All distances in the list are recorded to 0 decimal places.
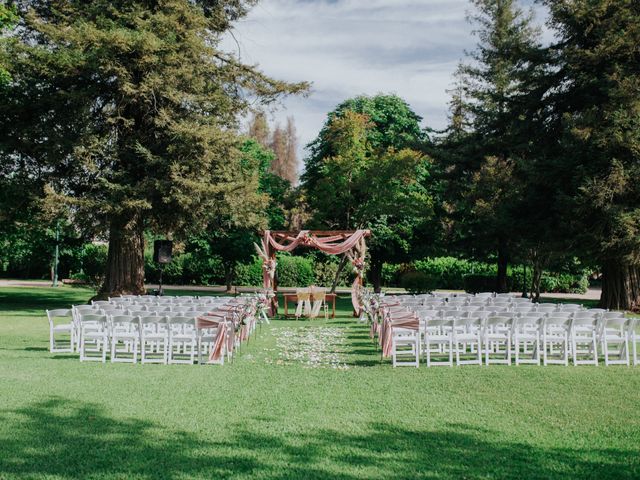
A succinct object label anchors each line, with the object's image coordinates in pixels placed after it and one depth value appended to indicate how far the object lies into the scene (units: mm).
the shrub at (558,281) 44969
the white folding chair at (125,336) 12141
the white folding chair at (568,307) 15194
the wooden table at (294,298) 24266
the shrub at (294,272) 44844
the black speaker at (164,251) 25789
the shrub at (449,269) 46344
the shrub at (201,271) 46791
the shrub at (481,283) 43231
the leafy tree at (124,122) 24219
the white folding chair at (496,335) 12172
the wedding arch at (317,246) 24484
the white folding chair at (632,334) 11920
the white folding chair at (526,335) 12305
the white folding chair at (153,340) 12156
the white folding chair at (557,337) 12250
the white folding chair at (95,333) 12180
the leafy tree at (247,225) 29047
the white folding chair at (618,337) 12234
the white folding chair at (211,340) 12305
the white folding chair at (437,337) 11797
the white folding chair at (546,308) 15438
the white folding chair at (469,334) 12086
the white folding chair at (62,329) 12984
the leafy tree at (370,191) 33250
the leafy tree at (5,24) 22494
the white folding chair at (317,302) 24031
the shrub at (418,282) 34812
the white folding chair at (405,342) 11984
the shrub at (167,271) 46781
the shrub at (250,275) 46156
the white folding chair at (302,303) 24062
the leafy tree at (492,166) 29594
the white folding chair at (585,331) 12305
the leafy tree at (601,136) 23359
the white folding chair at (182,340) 12109
